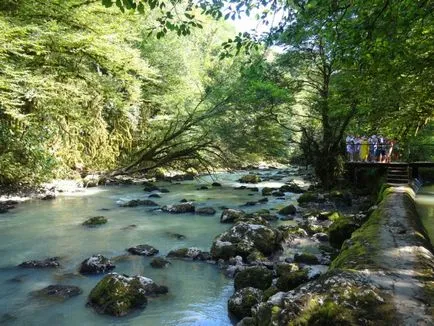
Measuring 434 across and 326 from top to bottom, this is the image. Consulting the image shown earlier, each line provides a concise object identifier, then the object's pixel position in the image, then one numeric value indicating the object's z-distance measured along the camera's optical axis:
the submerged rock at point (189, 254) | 8.44
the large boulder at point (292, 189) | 19.06
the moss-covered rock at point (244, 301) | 5.63
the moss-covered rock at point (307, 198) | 15.53
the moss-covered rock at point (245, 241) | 8.32
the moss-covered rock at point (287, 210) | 13.21
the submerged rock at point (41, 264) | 7.75
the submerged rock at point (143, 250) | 8.66
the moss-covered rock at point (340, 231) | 8.70
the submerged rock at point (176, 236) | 10.02
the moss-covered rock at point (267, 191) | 18.02
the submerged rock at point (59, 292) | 6.29
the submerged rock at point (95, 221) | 11.42
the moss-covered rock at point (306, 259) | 7.78
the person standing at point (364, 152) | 18.80
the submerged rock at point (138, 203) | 14.58
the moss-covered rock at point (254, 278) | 6.41
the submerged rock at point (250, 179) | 23.54
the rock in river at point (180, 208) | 13.45
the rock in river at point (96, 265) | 7.47
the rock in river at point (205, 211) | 13.28
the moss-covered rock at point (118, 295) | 5.75
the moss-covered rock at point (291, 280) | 5.85
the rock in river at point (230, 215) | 12.02
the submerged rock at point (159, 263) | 7.83
